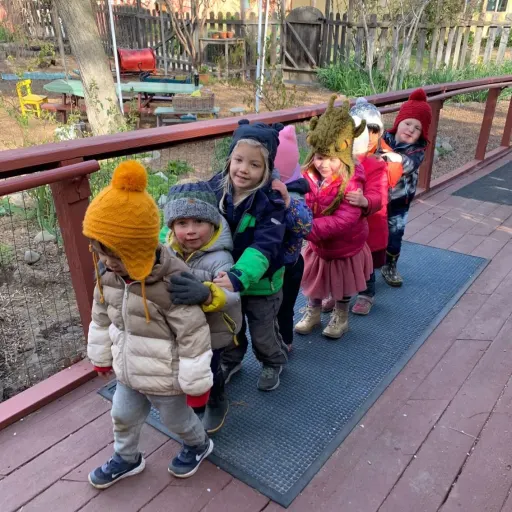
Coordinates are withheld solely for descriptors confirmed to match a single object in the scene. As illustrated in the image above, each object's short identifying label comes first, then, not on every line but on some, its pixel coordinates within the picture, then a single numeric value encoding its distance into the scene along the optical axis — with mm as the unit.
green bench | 7525
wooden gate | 12555
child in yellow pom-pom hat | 1376
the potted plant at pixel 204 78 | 12070
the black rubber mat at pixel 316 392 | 1997
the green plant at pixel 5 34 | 14255
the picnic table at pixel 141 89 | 8445
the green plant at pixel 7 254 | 3782
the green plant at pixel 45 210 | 3885
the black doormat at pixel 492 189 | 5215
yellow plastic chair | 7477
